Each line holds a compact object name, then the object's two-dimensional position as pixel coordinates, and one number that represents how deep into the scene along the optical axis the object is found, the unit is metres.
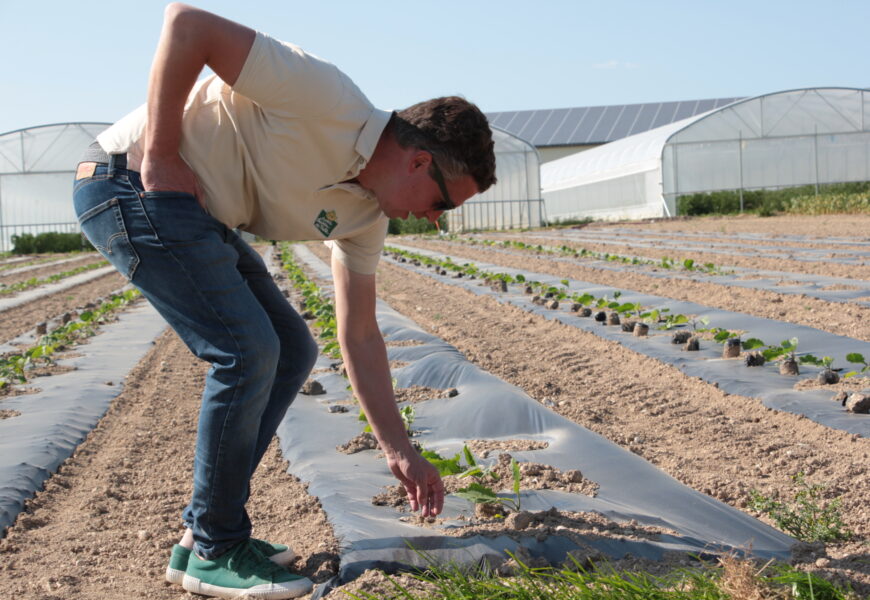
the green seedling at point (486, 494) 2.29
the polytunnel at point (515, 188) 25.86
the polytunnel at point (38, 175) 25.55
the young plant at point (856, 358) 3.88
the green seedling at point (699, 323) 5.20
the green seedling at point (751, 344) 4.53
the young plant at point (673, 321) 5.44
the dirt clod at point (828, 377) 3.83
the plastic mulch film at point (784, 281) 6.54
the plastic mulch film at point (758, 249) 9.56
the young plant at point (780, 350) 4.29
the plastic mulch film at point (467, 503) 2.08
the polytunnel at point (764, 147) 22.20
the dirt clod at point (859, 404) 3.37
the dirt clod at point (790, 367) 4.09
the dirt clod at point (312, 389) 4.35
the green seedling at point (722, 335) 4.80
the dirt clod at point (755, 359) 4.33
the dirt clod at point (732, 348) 4.52
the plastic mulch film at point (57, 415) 3.13
